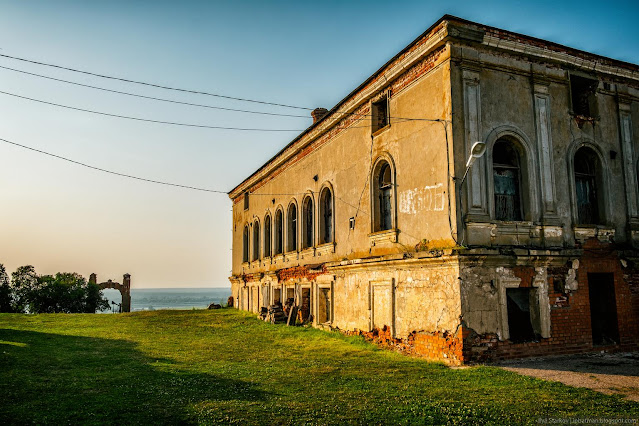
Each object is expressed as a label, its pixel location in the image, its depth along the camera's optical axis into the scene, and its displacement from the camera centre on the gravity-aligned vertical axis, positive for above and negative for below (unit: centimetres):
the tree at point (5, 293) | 3036 -31
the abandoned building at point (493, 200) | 1047 +195
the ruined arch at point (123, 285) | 3538 +10
